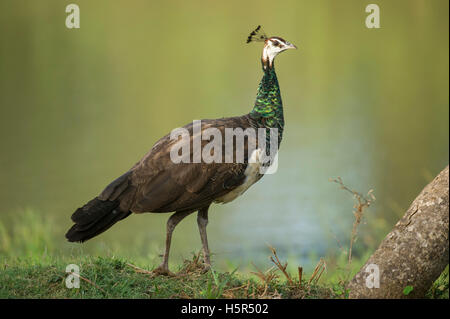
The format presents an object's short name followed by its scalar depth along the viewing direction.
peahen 9.70
